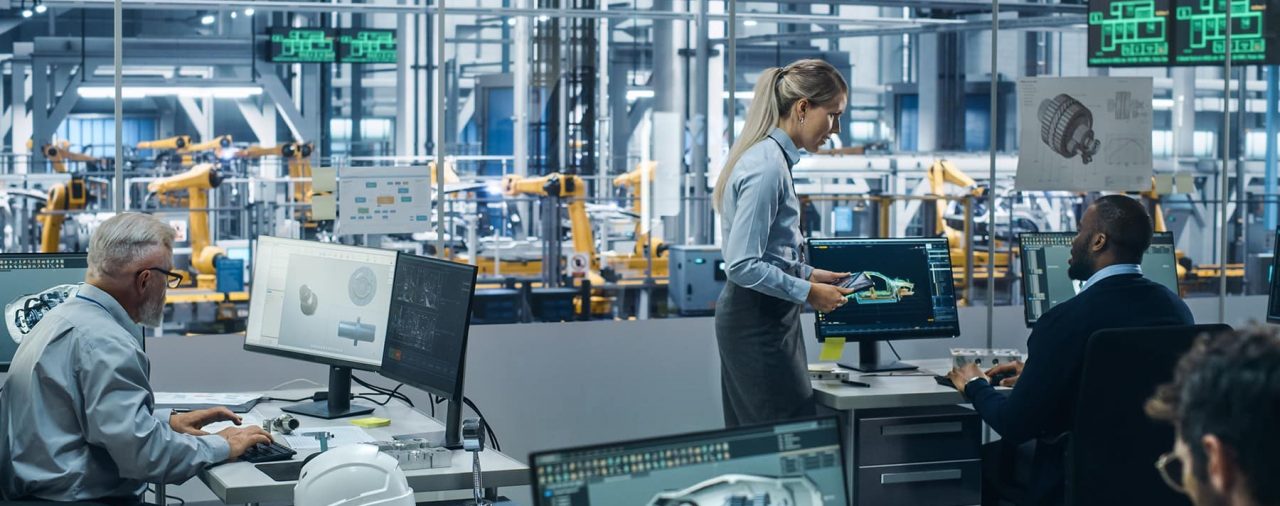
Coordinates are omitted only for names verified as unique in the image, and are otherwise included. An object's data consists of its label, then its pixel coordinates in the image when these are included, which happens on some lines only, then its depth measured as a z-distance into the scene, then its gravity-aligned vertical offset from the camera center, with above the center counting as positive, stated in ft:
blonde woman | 10.83 -0.15
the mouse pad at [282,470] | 9.25 -1.66
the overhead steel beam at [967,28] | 33.94 +5.33
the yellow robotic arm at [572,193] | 29.60 +0.71
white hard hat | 7.88 -1.48
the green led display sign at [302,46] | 39.19 +5.13
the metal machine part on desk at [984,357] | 13.48 -1.29
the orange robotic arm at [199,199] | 28.78 +0.54
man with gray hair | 8.55 -1.22
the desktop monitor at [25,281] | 11.69 -0.50
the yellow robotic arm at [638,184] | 29.43 +0.91
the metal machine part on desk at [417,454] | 9.18 -1.55
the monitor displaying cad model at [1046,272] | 14.56 -0.48
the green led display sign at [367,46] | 37.76 +4.94
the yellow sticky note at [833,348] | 13.08 -1.16
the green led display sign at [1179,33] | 18.48 +2.71
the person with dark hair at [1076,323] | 9.78 -0.69
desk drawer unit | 12.77 -2.17
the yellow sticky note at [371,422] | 10.80 -1.57
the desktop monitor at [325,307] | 10.66 -0.67
